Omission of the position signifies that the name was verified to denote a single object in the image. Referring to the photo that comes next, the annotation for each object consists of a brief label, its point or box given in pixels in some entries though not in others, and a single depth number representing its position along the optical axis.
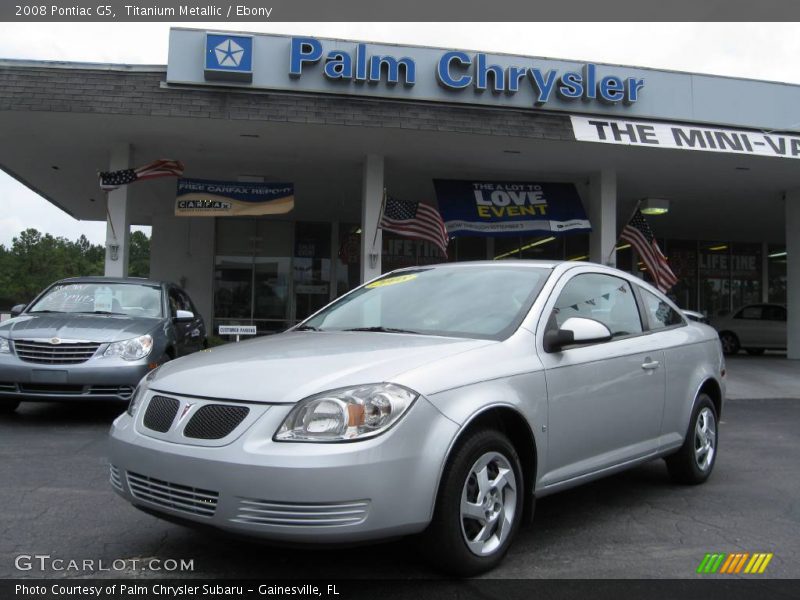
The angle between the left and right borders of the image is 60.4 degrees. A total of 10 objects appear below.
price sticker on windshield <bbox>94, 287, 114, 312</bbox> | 8.32
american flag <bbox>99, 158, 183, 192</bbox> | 13.66
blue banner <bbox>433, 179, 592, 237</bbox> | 15.80
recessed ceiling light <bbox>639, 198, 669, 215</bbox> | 17.44
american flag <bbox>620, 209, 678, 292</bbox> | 15.64
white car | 20.31
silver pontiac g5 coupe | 2.87
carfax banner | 14.62
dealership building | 11.90
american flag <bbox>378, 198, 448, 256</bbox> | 14.87
